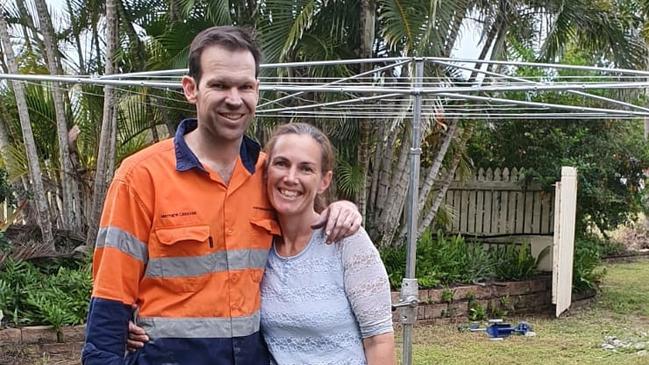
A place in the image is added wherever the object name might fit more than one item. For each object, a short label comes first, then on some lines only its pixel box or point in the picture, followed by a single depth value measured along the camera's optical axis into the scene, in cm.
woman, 181
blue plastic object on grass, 650
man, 160
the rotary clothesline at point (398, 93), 397
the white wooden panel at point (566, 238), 729
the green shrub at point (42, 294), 535
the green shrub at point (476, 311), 725
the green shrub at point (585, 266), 810
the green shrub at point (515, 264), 792
